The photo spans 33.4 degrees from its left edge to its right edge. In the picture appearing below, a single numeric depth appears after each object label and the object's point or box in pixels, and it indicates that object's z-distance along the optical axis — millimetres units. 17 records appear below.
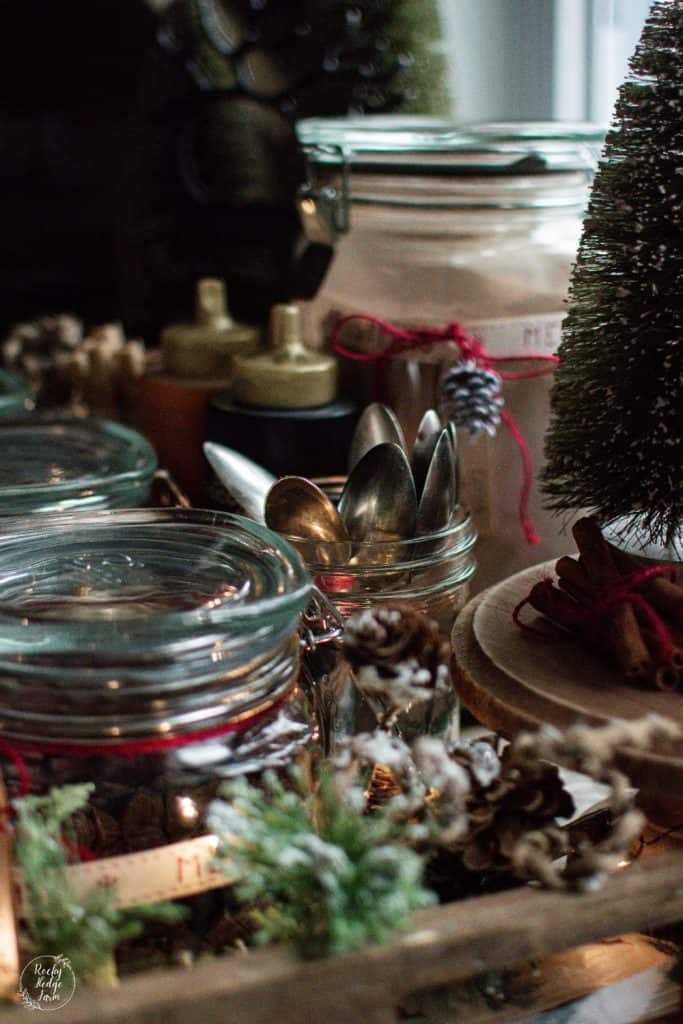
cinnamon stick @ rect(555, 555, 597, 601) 483
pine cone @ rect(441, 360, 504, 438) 633
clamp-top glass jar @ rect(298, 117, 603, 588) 679
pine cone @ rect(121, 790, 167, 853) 432
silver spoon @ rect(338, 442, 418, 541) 536
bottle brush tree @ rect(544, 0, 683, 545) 467
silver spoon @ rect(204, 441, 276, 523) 592
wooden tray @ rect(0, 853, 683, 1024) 339
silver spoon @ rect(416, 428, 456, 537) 541
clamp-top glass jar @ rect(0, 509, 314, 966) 408
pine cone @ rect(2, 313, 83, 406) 1030
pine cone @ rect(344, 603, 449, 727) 431
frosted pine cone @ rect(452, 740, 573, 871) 420
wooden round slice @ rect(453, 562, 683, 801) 407
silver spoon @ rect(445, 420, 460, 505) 544
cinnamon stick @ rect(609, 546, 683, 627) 460
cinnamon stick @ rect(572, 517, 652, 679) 447
